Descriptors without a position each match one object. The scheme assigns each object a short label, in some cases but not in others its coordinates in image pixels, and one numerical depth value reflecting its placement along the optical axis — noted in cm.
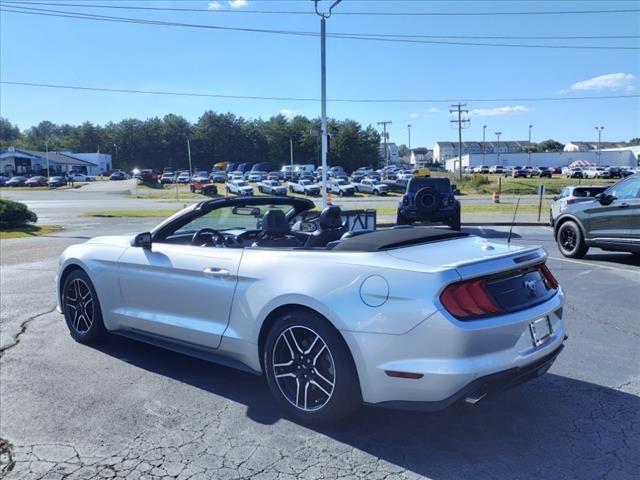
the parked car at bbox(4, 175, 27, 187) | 7531
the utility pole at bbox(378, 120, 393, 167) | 10462
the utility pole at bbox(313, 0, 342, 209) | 2116
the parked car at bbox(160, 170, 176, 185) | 7638
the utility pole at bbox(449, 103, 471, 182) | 8175
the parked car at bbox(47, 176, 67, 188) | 7219
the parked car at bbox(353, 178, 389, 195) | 5081
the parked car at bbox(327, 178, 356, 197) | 5041
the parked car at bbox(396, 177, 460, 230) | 1562
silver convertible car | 301
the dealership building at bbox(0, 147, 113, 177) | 9325
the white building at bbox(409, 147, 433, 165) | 17350
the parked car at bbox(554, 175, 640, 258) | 953
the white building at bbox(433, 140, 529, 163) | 16000
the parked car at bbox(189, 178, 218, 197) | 4838
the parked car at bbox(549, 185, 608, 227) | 1806
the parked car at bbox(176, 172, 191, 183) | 7219
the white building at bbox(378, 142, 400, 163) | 14750
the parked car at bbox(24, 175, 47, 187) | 7372
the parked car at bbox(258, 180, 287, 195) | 4988
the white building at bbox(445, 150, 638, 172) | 11806
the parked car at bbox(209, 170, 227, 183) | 6951
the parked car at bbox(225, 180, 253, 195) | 4838
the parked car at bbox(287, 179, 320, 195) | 5006
